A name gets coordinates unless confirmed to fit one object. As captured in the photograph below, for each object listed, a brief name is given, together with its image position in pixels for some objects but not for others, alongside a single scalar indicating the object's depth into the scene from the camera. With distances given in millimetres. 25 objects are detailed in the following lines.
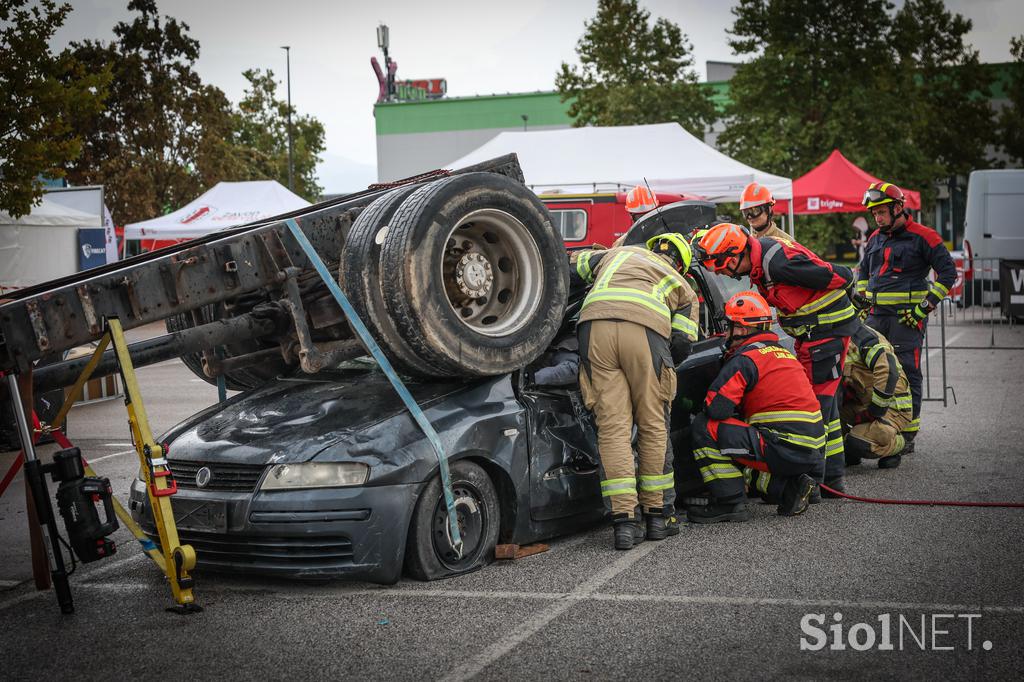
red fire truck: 18188
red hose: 6451
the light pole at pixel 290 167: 40950
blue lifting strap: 5012
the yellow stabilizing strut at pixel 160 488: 4738
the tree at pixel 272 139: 37562
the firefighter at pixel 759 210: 8117
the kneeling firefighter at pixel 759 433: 6320
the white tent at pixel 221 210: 23703
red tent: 23797
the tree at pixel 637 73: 35156
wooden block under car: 5473
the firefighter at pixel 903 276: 8383
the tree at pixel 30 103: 13555
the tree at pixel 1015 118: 43125
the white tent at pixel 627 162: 18938
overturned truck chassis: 4762
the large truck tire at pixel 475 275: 5164
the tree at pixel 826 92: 34469
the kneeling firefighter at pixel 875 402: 7711
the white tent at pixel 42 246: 17969
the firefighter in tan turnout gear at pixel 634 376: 5762
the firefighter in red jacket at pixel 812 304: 6977
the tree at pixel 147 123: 28656
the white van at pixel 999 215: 22000
